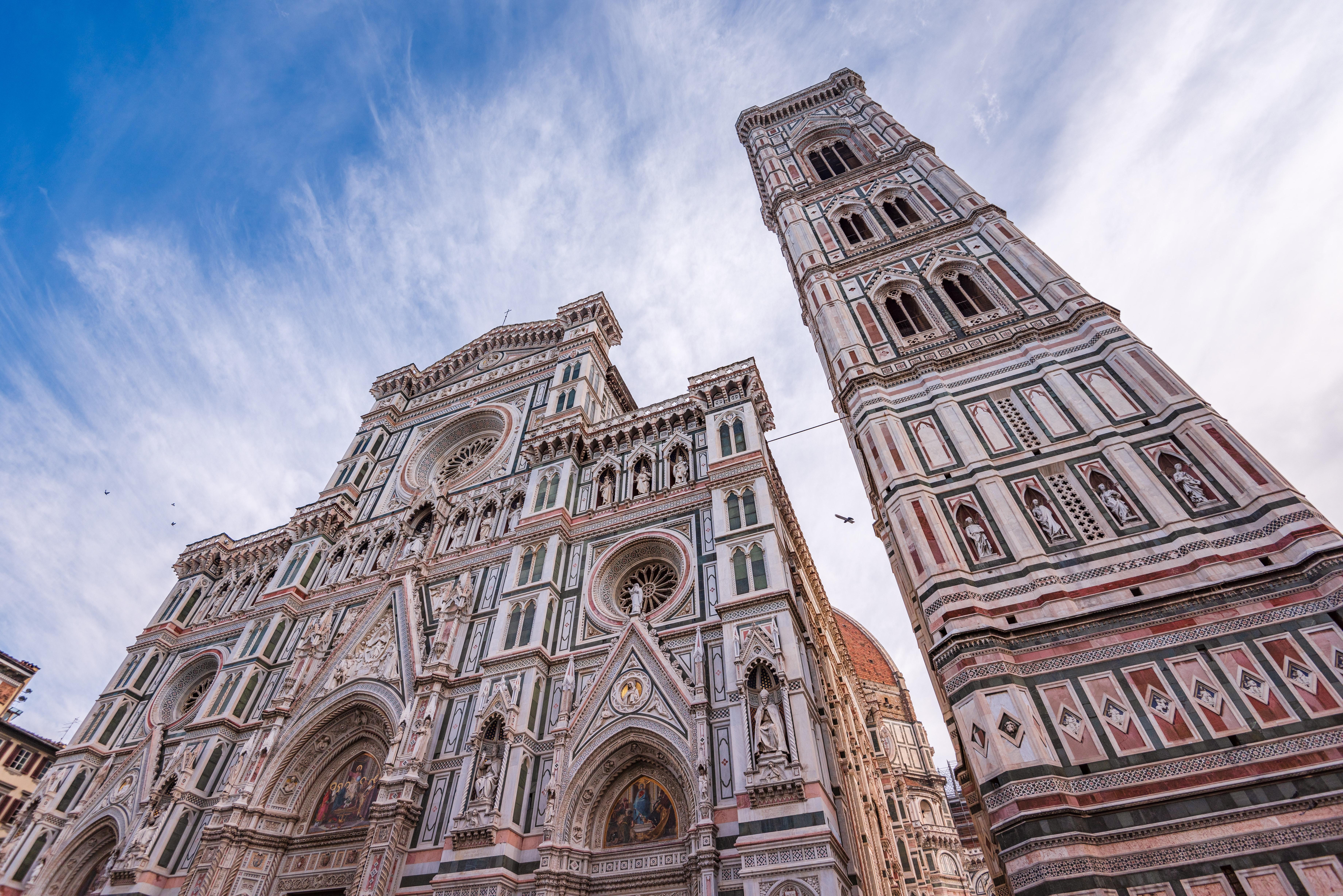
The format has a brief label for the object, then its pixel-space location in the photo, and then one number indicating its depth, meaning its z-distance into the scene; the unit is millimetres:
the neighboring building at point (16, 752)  31266
